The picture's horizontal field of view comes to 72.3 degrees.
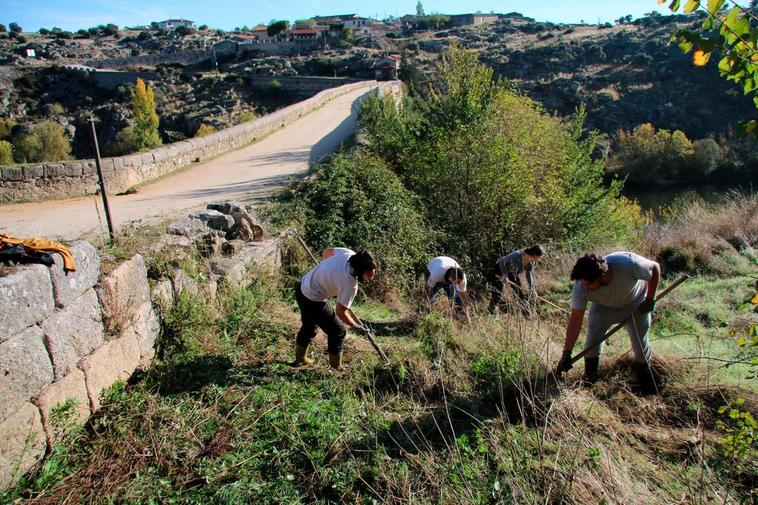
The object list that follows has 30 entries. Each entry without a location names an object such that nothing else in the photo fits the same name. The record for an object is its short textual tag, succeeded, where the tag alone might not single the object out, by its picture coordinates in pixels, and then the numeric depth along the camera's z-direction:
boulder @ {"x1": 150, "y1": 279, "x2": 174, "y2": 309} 5.00
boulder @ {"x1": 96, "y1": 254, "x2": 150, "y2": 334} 4.28
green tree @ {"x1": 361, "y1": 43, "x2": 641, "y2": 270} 12.09
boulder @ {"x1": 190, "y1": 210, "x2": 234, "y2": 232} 7.55
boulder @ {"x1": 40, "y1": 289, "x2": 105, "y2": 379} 3.65
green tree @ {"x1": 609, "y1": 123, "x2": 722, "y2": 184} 40.72
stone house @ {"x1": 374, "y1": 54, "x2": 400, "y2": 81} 47.58
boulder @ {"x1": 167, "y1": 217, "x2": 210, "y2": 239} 6.59
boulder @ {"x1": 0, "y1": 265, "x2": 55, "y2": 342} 3.23
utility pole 6.08
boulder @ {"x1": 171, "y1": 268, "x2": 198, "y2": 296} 5.34
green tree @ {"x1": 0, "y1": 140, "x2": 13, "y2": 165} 33.03
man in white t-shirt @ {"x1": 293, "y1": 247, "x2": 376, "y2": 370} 4.72
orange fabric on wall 3.61
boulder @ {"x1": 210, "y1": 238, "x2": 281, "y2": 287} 6.39
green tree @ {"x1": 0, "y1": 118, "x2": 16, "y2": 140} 42.85
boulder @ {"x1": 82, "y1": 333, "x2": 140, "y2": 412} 4.00
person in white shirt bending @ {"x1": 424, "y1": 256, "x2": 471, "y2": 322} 6.74
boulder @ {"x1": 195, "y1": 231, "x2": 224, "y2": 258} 6.64
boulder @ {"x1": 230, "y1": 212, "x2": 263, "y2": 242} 7.92
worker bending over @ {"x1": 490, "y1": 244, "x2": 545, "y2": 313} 7.04
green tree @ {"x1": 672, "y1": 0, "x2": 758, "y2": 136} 2.33
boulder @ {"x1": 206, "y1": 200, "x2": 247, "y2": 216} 8.16
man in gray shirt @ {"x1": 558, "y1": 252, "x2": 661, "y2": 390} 4.37
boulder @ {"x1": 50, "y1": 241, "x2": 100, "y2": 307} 3.72
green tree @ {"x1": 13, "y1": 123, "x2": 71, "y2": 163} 37.69
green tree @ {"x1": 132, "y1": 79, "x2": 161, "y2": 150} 38.18
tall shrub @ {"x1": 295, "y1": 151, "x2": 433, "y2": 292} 8.61
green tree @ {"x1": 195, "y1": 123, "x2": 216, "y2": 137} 37.26
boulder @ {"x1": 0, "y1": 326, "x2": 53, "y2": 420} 3.21
